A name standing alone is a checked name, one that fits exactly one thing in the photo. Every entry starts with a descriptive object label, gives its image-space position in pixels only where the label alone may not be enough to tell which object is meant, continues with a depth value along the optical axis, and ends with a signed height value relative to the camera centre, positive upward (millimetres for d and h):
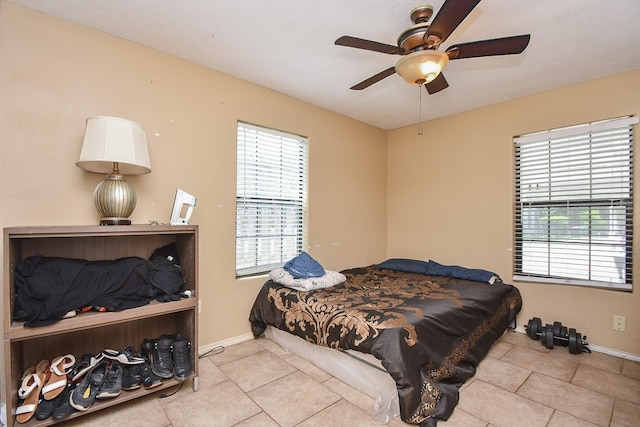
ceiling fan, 1597 +966
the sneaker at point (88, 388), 1553 -939
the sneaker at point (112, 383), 1635 -951
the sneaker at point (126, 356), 1778 -859
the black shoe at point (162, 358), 1865 -916
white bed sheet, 1713 -1048
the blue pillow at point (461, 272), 3067 -581
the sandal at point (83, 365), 1634 -857
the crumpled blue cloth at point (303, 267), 2686 -466
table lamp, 1724 +348
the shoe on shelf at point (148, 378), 1796 -995
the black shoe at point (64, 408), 1499 -988
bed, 1673 -734
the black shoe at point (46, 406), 1479 -973
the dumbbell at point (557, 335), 2578 -1049
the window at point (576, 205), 2641 +149
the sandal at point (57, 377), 1523 -861
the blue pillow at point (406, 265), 3512 -571
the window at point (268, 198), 2834 +191
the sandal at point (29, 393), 1445 -901
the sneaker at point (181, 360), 1893 -934
